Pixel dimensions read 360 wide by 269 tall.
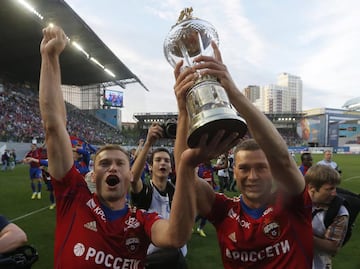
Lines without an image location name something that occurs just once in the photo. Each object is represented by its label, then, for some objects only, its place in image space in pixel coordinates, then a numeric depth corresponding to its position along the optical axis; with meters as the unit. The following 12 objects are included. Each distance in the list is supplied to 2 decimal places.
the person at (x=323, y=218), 2.28
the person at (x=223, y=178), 11.53
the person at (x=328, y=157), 8.67
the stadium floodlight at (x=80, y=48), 24.85
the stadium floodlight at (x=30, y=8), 17.62
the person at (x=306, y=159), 7.26
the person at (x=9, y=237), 1.89
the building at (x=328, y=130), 61.09
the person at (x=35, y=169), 10.30
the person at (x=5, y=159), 19.95
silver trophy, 1.11
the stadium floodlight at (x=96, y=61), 28.75
